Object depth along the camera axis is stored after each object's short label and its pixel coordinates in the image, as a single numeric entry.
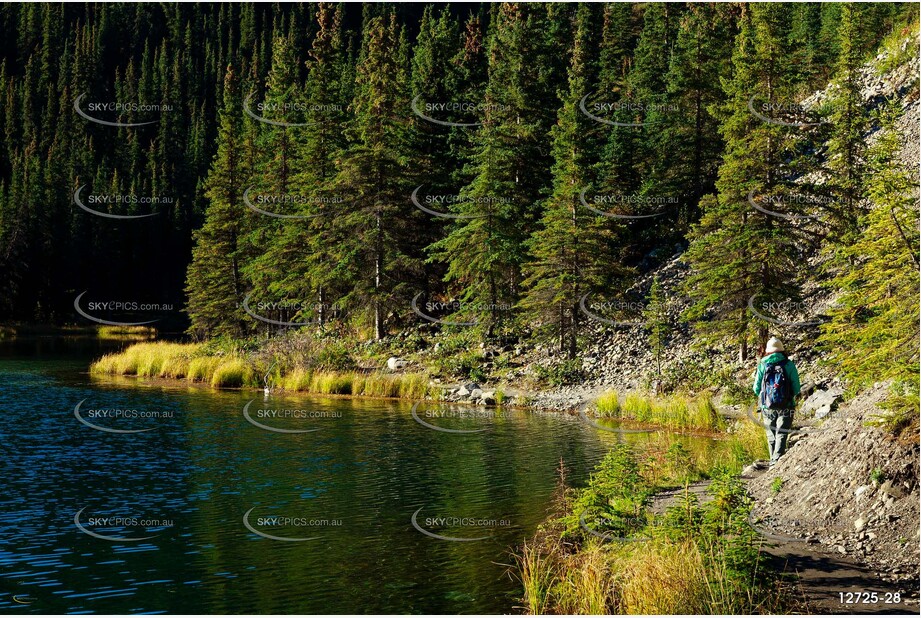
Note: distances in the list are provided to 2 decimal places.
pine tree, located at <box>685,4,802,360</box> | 30.47
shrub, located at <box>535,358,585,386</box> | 36.00
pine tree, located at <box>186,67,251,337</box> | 54.69
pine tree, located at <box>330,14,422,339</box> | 46.06
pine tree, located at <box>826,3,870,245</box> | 31.59
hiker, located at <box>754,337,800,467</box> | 15.38
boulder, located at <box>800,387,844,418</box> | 24.01
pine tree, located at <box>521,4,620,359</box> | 36.84
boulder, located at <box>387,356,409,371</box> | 41.34
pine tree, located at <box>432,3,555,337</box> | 40.97
